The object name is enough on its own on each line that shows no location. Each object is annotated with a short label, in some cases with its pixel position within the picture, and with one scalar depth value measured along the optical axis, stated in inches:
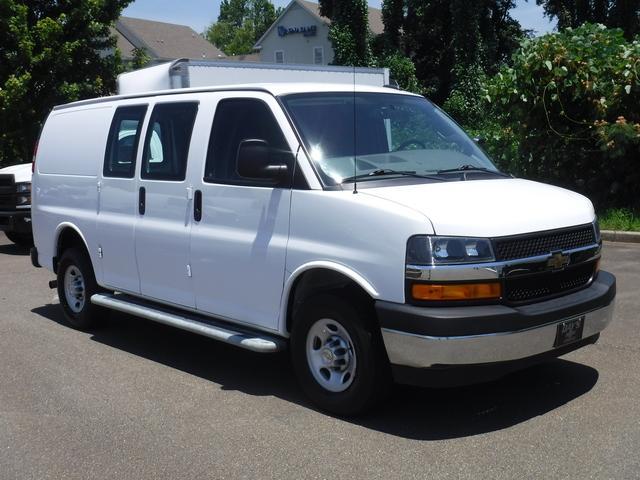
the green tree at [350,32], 1165.1
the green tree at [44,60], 735.7
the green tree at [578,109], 472.1
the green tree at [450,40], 1197.1
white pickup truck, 500.4
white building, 1873.8
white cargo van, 172.6
